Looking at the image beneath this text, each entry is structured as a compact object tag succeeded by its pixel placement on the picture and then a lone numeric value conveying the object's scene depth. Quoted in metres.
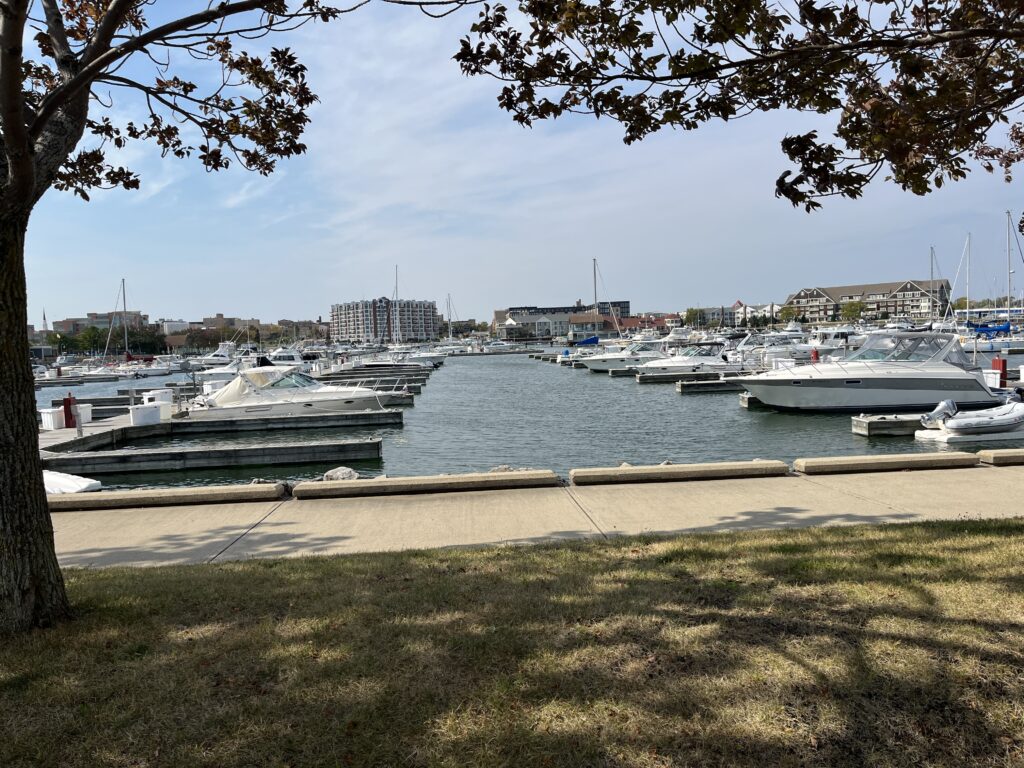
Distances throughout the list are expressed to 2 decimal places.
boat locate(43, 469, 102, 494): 12.18
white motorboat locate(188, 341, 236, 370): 80.81
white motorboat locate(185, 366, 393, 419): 28.05
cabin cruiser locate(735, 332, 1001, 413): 26.47
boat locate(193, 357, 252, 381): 53.62
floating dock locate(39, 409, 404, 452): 24.69
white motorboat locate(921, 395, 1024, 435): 19.06
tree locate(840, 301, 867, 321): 158.12
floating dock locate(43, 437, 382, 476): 19.22
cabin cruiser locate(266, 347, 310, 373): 62.91
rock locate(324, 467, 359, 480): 13.93
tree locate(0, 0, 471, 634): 4.36
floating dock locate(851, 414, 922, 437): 21.61
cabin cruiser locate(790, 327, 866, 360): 56.09
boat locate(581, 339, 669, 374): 61.91
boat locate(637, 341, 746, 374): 49.78
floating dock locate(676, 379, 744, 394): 40.69
